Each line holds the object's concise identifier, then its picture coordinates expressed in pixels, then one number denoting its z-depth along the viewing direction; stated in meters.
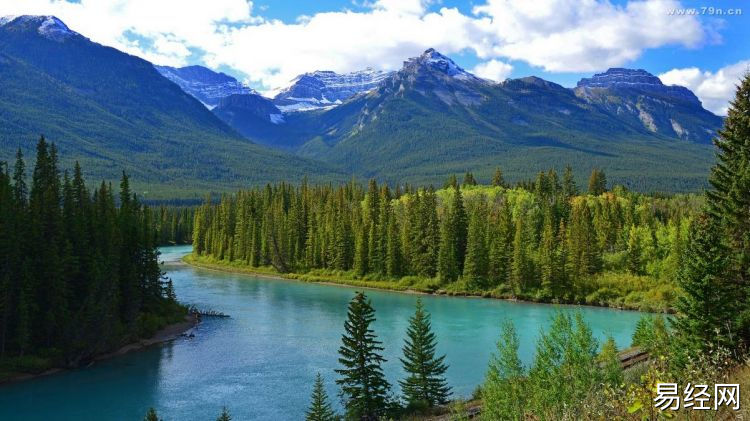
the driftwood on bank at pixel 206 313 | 71.88
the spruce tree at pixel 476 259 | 93.69
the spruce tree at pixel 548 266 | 85.94
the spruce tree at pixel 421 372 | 35.75
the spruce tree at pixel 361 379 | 34.16
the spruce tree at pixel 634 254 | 88.06
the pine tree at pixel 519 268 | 88.38
